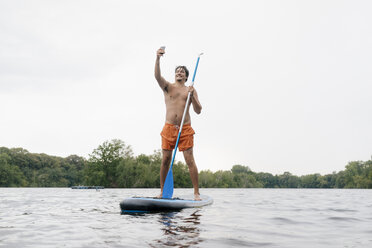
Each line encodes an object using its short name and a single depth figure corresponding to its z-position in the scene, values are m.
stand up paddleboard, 4.65
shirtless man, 5.92
